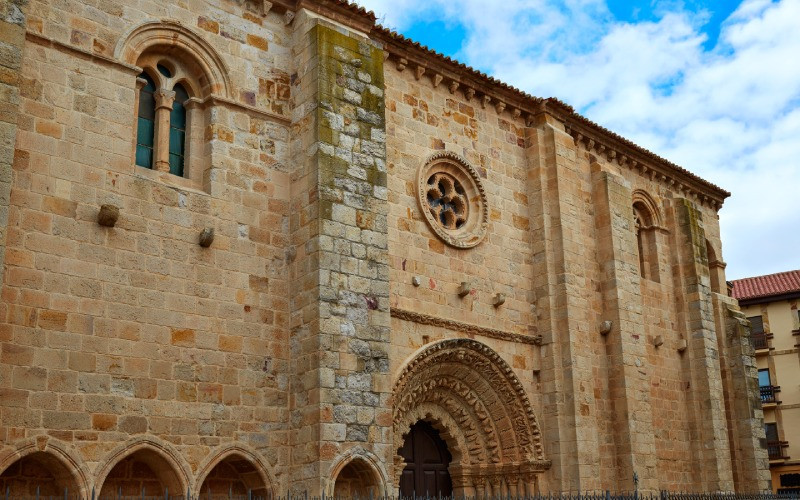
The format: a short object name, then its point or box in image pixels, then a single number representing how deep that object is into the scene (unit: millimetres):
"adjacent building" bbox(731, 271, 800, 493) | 31406
